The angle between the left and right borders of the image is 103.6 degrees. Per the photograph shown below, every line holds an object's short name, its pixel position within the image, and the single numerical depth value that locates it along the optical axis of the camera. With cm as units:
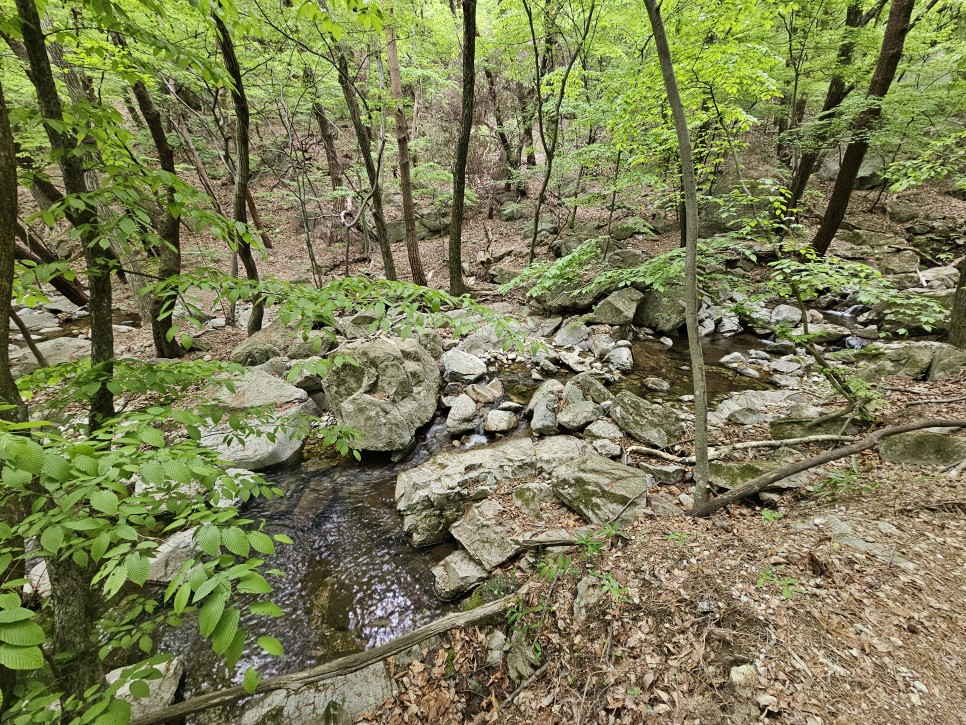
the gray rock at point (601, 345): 855
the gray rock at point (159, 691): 286
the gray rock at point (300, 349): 823
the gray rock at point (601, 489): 367
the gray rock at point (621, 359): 793
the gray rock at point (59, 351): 761
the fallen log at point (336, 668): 271
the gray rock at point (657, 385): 706
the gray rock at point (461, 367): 772
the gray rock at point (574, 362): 799
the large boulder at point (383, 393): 590
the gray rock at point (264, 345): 824
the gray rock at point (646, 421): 504
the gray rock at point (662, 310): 925
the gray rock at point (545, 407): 595
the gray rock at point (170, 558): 394
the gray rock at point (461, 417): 636
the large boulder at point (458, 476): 437
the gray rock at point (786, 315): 910
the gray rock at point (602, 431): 535
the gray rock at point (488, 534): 368
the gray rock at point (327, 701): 285
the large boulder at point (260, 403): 555
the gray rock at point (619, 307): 922
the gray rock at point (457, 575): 366
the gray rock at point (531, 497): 407
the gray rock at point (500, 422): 624
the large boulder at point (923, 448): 337
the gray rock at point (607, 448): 491
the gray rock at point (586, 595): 273
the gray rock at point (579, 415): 573
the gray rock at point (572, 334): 914
